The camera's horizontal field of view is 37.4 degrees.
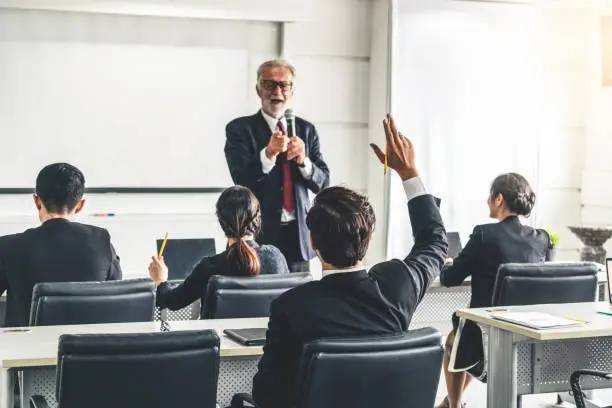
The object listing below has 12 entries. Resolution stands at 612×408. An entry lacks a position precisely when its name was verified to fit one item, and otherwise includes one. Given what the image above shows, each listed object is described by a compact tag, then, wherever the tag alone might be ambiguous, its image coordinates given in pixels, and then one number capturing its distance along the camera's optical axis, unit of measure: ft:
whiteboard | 19.98
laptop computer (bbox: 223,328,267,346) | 8.70
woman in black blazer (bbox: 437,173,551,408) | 13.61
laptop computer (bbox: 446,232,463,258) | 15.38
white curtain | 22.31
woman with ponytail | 11.05
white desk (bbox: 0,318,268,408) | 7.92
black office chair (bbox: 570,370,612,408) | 9.59
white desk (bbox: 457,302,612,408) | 10.36
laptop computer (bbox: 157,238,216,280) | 13.70
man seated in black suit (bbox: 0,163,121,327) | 10.76
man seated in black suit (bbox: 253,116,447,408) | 7.07
